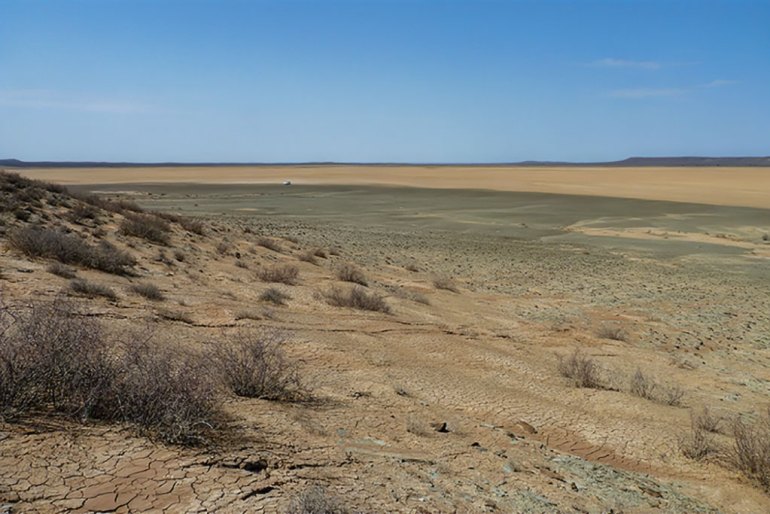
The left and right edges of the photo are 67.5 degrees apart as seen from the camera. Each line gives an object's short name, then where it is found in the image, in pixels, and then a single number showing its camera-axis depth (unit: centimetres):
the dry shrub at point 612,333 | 1116
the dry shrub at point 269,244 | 1912
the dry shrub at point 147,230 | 1634
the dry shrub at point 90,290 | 888
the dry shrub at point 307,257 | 1751
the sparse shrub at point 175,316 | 831
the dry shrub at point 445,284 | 1518
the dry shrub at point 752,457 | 509
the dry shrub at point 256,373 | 565
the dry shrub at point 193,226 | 1953
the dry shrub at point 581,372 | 768
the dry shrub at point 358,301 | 1138
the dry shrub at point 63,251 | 1138
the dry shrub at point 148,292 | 952
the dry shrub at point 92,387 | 412
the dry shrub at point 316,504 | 335
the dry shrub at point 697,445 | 559
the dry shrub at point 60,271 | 996
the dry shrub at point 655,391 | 740
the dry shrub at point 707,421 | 630
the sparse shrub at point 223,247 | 1685
